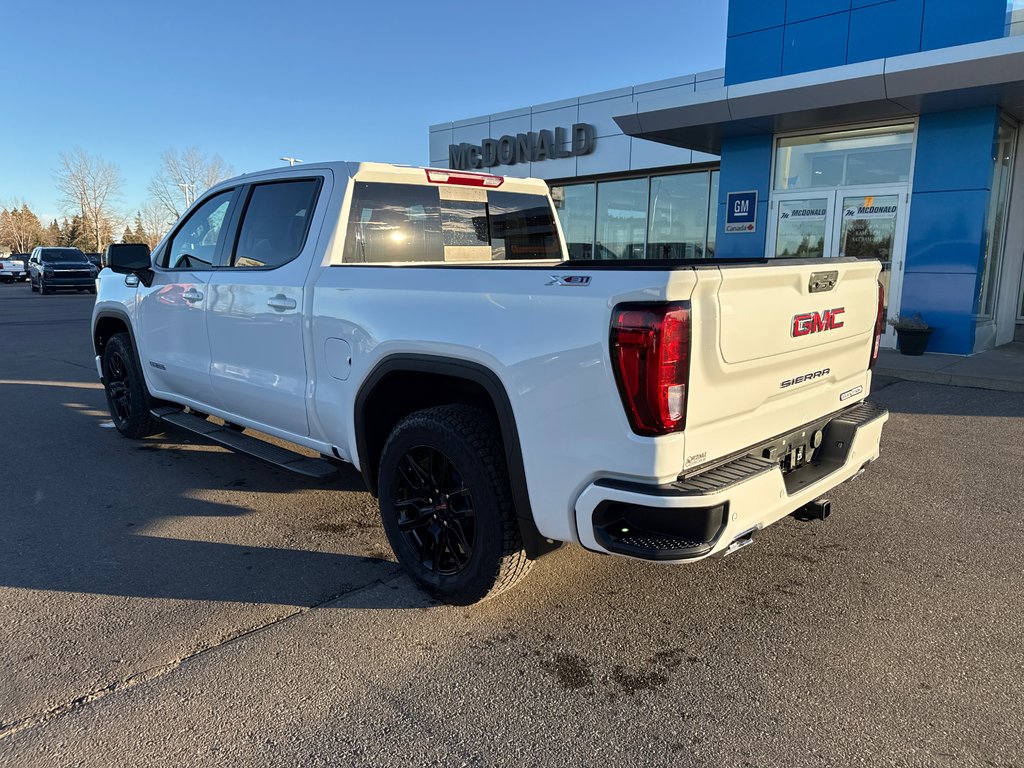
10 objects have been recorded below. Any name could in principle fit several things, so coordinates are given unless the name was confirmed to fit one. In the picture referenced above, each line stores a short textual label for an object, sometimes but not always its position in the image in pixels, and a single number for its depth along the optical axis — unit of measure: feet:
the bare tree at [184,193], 165.00
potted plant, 34.37
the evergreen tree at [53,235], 323.37
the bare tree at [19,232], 313.32
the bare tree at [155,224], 198.23
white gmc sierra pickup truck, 8.13
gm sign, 41.98
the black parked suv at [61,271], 92.94
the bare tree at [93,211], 216.74
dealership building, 32.99
